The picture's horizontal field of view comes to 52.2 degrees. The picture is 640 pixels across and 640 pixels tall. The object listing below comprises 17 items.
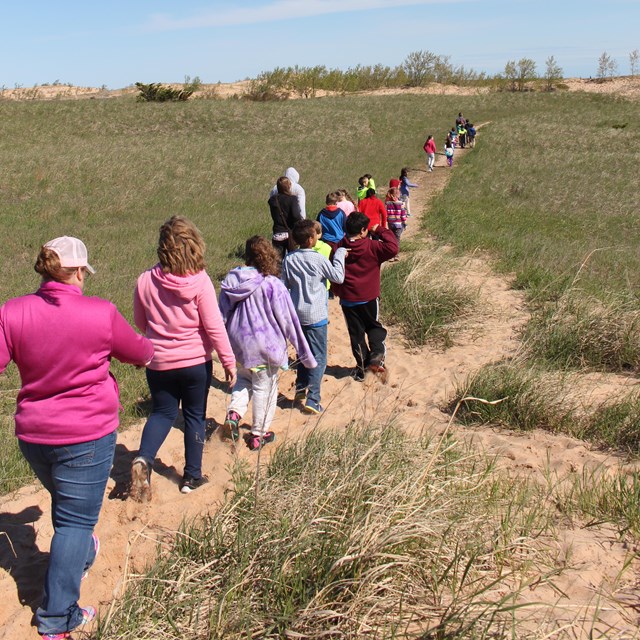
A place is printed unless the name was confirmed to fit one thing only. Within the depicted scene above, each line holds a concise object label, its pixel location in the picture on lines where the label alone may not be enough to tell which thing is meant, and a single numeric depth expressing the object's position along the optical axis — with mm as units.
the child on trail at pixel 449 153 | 26047
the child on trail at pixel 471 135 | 32188
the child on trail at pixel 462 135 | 31422
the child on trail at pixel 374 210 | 9758
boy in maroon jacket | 6547
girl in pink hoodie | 4109
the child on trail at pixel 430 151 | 24344
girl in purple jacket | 5000
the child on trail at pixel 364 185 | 11945
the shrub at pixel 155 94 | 40625
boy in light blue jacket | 5906
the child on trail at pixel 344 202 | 8898
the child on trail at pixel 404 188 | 14211
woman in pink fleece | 3021
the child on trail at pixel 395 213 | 11727
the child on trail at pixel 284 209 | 9008
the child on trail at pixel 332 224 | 8469
